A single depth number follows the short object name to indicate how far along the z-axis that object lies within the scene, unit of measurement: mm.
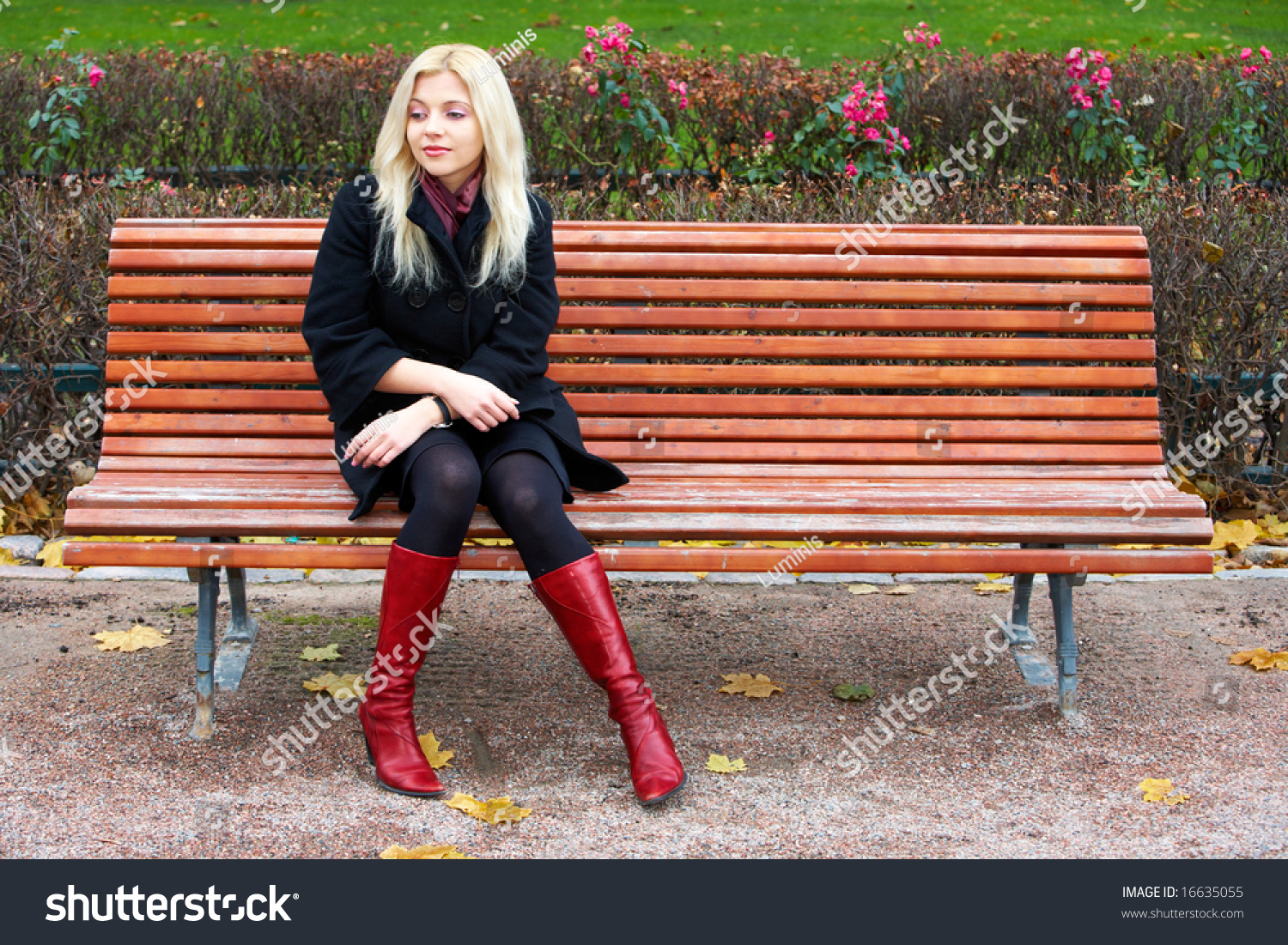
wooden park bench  3475
